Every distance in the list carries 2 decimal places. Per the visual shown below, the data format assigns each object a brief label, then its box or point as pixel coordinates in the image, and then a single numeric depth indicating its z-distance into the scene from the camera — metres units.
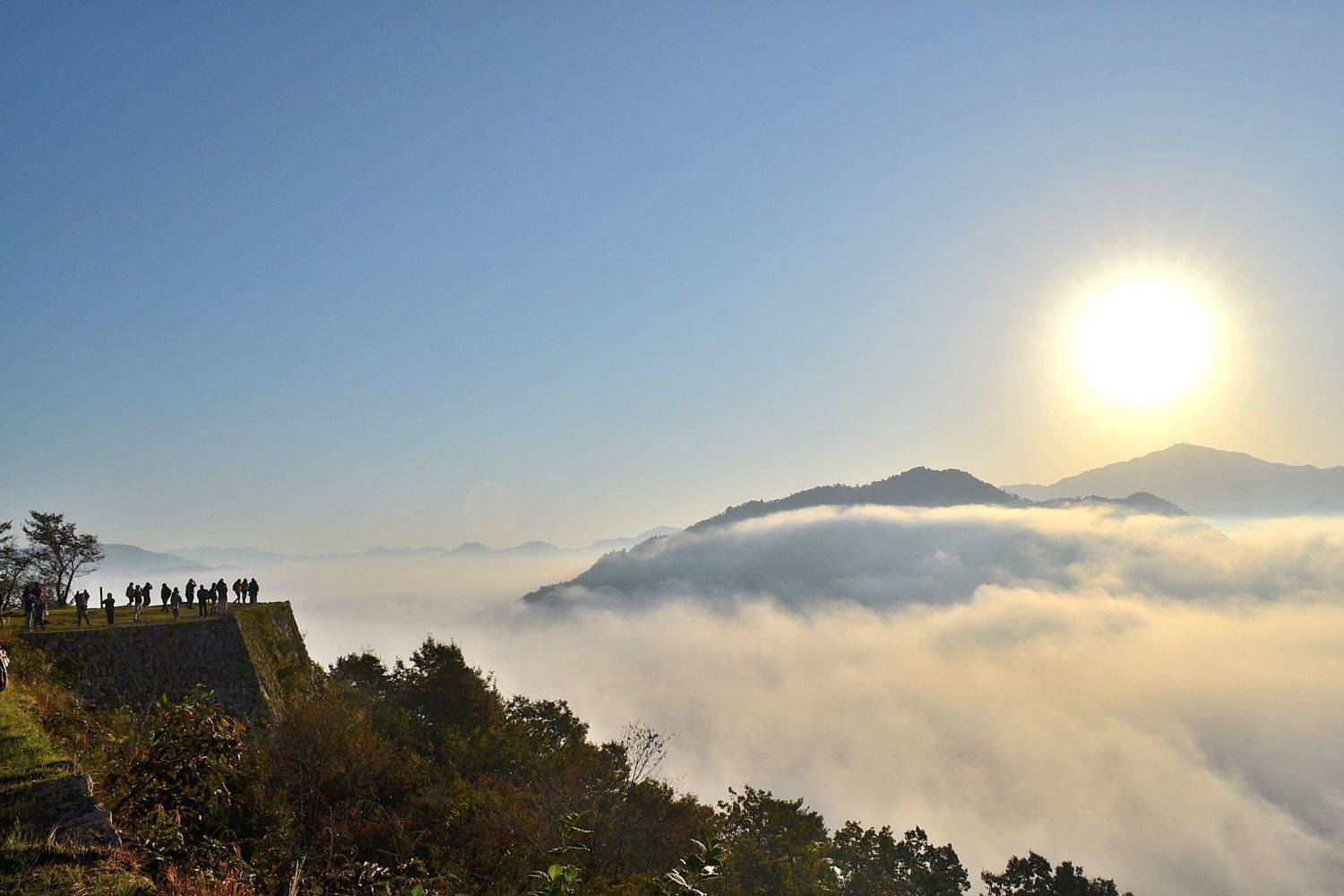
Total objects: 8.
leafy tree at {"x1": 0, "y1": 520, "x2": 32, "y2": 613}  42.44
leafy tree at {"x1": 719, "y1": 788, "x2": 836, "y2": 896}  29.42
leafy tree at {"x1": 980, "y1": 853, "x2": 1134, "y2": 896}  39.91
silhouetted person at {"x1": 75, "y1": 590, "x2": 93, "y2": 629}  24.59
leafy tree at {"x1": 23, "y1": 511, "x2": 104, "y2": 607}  45.04
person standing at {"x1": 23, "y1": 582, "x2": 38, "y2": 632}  21.88
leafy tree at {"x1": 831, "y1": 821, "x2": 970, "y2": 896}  38.09
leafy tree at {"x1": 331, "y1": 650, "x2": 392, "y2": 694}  41.69
